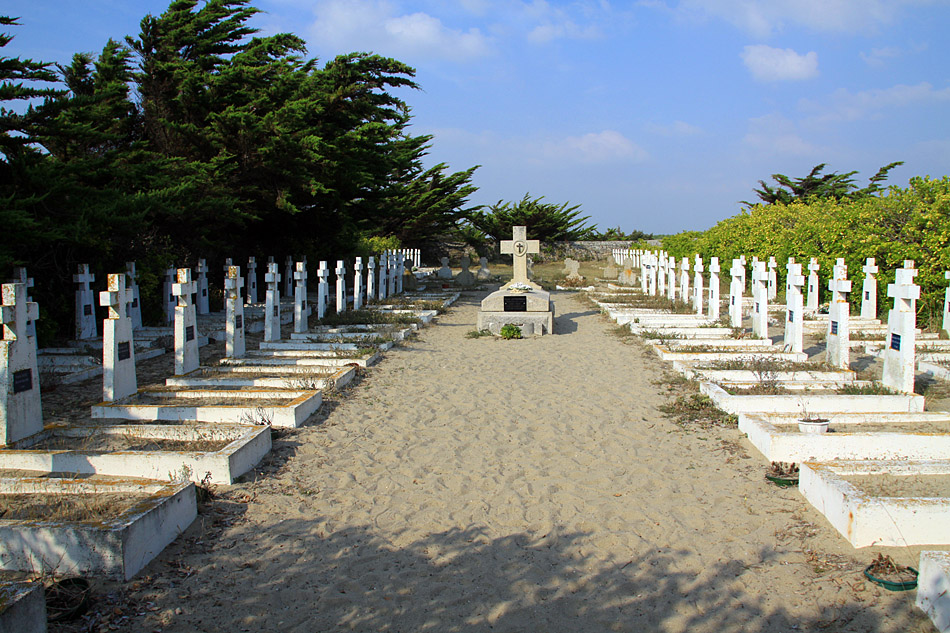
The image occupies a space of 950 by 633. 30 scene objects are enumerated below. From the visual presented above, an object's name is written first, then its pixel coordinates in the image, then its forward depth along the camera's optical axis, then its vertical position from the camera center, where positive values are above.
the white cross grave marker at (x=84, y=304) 11.27 -0.36
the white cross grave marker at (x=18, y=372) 5.72 -0.80
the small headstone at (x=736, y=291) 12.26 -0.15
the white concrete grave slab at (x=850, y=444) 5.37 -1.36
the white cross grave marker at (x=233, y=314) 9.75 -0.47
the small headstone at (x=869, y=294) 11.39 -0.21
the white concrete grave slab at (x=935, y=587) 3.05 -1.49
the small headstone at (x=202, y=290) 15.15 -0.15
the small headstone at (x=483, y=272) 30.82 +0.57
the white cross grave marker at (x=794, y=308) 9.62 -0.37
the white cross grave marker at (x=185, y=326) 8.38 -0.56
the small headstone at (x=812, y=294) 14.39 -0.24
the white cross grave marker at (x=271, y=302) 11.56 -0.34
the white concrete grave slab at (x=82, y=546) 3.69 -1.52
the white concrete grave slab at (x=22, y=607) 2.83 -1.47
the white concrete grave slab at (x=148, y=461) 5.09 -1.42
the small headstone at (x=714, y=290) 14.01 -0.14
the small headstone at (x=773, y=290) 17.37 -0.18
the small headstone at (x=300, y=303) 12.48 -0.37
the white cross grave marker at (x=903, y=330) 7.17 -0.52
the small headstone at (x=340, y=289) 15.73 -0.13
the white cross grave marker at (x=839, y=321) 8.45 -0.51
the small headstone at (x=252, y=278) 17.48 +0.16
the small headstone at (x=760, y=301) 10.98 -0.30
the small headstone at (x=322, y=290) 14.90 -0.15
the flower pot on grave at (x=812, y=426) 5.82 -1.29
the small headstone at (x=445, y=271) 30.31 +0.60
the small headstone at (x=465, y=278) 27.75 +0.24
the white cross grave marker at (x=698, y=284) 15.37 -0.01
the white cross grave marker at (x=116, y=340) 7.03 -0.63
